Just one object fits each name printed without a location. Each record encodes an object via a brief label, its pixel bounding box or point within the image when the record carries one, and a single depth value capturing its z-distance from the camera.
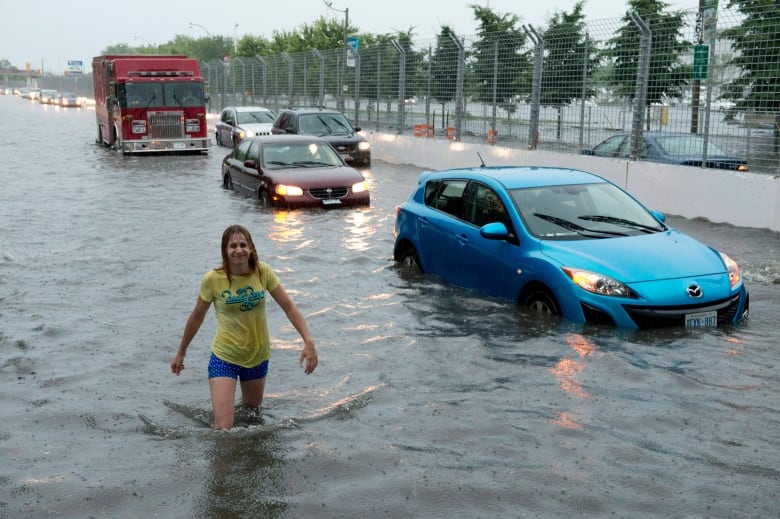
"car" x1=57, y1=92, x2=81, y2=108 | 104.75
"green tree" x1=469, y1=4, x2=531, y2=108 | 22.88
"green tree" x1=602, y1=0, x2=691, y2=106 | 17.20
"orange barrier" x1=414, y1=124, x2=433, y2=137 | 28.47
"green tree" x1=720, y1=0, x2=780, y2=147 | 14.91
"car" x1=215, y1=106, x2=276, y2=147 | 33.03
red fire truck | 31.22
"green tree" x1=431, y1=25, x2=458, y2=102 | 26.55
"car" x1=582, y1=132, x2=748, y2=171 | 16.33
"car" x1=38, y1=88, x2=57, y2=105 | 119.50
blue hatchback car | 8.38
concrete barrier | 15.47
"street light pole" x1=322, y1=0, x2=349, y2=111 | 36.47
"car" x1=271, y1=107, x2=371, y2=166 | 27.44
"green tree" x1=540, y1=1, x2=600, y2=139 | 19.86
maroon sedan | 17.86
